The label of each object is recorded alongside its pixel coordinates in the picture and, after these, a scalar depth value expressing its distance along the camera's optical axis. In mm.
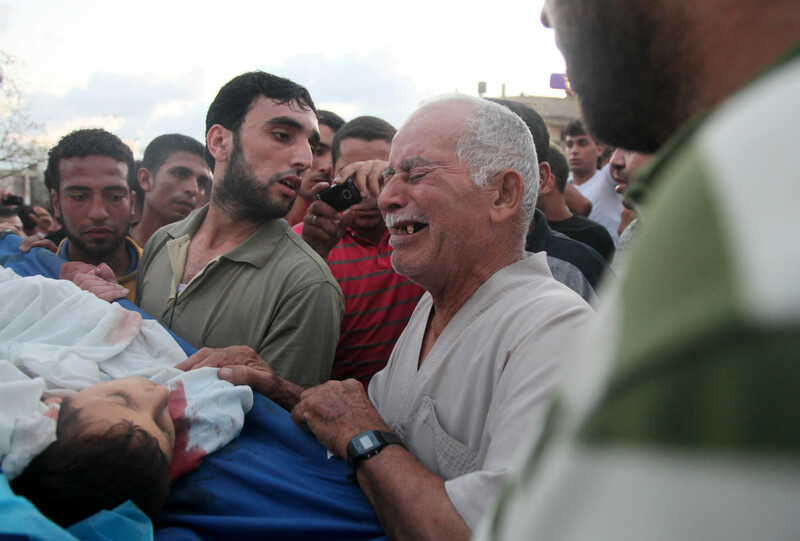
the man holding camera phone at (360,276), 916
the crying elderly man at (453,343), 458
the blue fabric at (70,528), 393
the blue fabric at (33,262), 972
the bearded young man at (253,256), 793
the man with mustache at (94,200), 1106
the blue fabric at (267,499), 495
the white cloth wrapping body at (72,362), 482
